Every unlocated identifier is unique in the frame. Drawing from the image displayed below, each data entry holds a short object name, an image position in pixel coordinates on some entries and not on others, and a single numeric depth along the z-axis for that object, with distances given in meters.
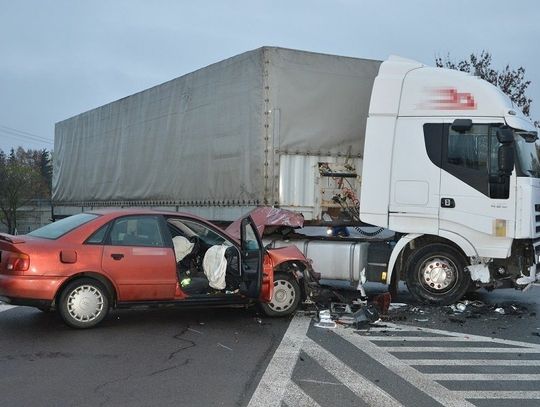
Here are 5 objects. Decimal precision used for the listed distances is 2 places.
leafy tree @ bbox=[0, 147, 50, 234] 36.12
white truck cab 8.45
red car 6.63
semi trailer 8.57
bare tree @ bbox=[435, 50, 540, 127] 23.88
